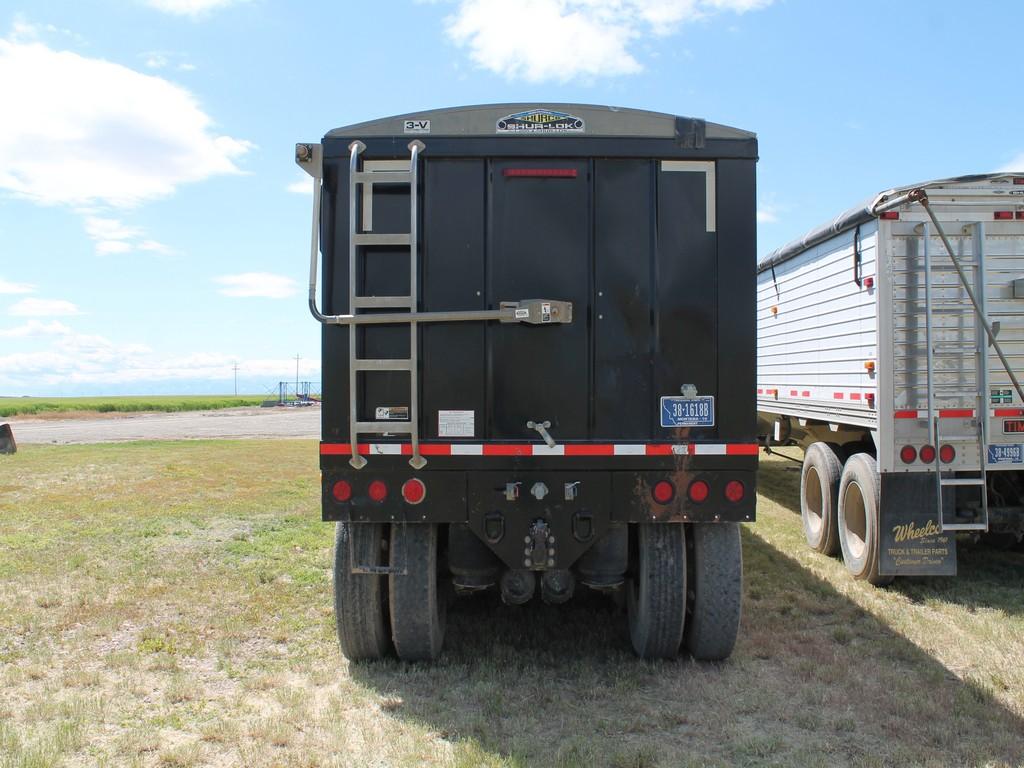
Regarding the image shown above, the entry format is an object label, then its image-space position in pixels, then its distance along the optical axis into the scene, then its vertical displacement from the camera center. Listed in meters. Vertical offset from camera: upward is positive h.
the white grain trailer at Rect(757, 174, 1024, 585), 6.00 +0.17
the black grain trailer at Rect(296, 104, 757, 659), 4.20 +0.36
